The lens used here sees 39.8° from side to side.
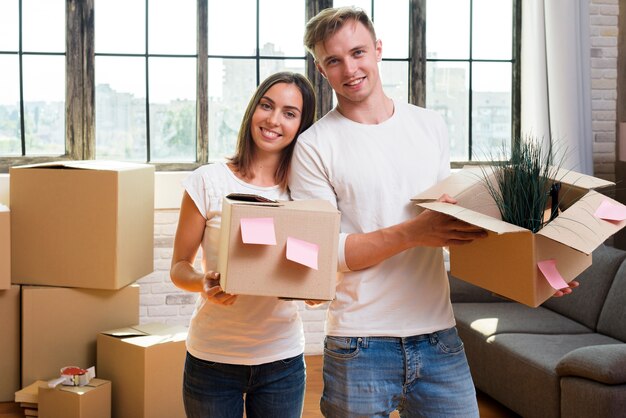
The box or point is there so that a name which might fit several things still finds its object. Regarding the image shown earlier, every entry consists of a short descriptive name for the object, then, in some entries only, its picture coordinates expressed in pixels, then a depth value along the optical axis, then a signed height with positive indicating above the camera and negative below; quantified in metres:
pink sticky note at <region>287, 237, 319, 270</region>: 1.82 -0.08
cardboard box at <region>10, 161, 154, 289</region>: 3.79 -0.05
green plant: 1.90 +0.06
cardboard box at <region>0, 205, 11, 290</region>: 3.82 -0.16
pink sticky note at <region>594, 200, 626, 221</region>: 1.88 +0.00
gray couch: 3.17 -0.58
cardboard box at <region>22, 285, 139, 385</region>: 3.94 -0.52
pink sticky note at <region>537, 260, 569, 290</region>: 1.84 -0.13
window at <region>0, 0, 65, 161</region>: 4.81 +0.76
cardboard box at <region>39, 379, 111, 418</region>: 3.58 -0.79
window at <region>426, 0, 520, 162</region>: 5.32 +0.87
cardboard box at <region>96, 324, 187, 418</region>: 3.66 -0.69
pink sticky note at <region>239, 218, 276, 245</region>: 1.81 -0.04
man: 1.94 -0.10
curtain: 5.00 +0.78
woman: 2.12 -0.24
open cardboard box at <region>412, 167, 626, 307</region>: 1.81 -0.06
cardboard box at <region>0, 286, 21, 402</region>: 3.98 -0.60
